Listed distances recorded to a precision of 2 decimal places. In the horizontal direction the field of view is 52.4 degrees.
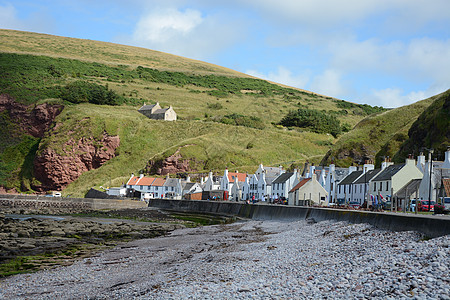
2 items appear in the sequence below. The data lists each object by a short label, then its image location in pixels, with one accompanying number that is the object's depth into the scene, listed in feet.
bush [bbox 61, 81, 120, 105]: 491.72
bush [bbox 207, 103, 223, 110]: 587.76
